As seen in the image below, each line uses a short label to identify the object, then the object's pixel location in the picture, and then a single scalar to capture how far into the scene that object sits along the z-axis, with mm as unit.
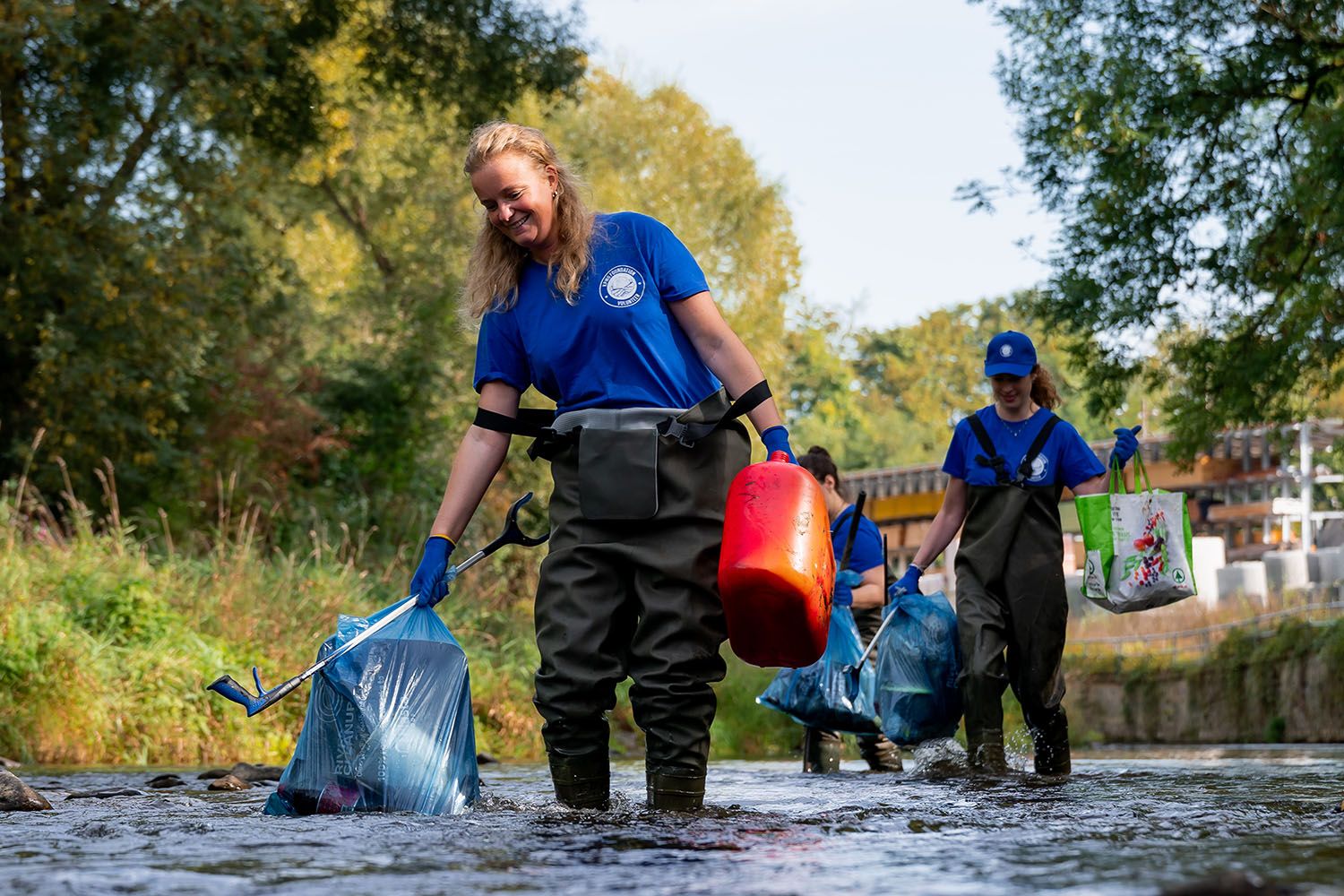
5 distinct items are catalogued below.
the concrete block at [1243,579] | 24609
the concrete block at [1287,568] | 24641
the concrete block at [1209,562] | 26828
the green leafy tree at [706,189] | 33844
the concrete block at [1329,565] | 23000
